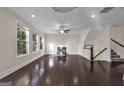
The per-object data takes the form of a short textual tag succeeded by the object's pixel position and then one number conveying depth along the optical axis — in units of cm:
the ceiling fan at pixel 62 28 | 525
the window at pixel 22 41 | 378
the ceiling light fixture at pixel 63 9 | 129
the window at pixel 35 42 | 592
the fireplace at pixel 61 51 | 825
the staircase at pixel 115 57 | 524
